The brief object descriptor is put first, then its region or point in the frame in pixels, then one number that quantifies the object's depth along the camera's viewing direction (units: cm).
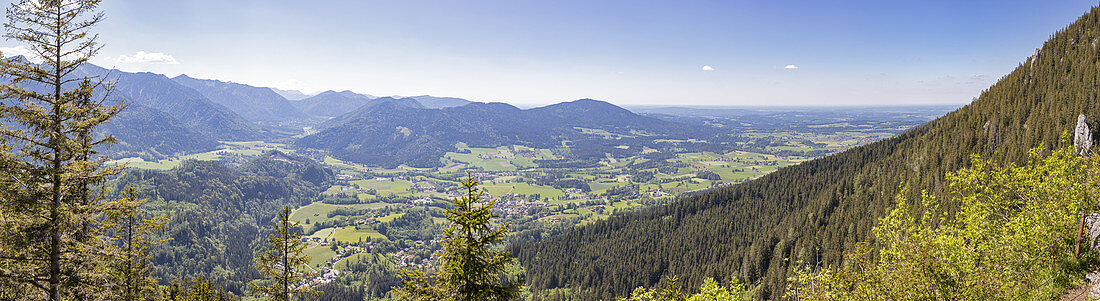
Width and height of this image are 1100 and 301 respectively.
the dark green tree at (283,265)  2141
